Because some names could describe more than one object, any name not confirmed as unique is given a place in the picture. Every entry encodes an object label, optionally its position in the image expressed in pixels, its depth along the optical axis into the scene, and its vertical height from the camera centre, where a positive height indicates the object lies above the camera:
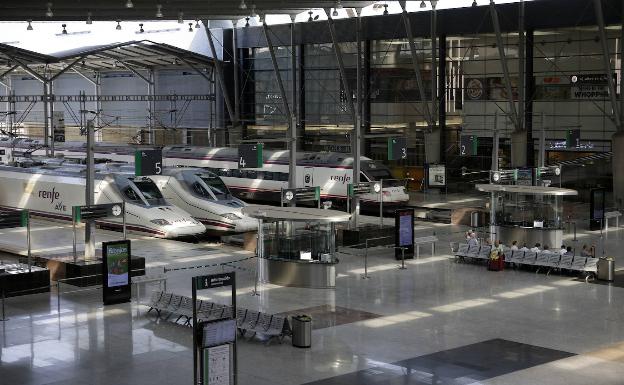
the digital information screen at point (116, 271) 22.62 -2.35
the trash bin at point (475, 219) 38.28 -2.00
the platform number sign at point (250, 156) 35.94 +0.42
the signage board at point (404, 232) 29.78 -1.94
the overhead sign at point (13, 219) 24.59 -1.24
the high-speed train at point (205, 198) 35.81 -1.14
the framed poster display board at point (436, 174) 43.00 -0.31
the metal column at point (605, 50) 38.97 +4.56
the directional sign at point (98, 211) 25.58 -1.12
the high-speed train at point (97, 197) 34.22 -1.07
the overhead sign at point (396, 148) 38.28 +0.73
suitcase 27.98 -2.72
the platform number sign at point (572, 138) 42.50 +1.20
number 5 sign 31.73 +0.19
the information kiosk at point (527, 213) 32.06 -1.53
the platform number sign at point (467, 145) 40.91 +0.89
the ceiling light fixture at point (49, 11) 35.03 +5.54
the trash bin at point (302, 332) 18.84 -3.11
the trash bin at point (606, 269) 26.20 -2.71
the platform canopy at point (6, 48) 49.28 +5.97
